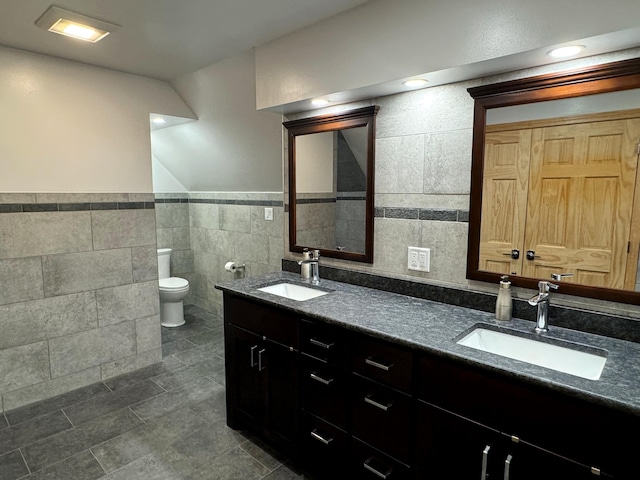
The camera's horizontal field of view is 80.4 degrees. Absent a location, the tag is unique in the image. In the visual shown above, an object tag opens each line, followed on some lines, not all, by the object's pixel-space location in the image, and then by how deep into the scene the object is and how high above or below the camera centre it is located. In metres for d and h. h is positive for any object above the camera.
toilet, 3.84 -0.90
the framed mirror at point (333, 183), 2.19 +0.13
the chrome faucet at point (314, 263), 2.39 -0.37
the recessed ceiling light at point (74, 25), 1.89 +0.94
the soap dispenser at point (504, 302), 1.63 -0.42
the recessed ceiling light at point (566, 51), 1.37 +0.57
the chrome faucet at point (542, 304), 1.50 -0.39
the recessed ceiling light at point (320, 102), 2.16 +0.60
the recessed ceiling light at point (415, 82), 1.77 +0.59
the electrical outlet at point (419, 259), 1.97 -0.28
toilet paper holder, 3.80 -0.63
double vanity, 1.11 -0.67
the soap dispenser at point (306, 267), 2.41 -0.40
